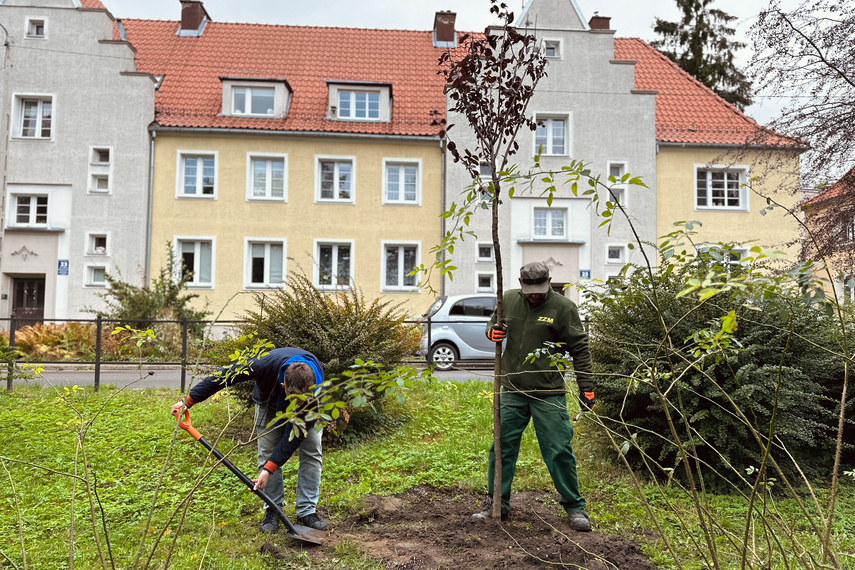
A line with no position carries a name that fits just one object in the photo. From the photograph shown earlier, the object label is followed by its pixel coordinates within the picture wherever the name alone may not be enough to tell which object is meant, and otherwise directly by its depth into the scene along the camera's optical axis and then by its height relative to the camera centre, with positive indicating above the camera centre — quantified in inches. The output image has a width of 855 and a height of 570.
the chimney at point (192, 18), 1060.5 +461.7
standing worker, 200.8 -18.7
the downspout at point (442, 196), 880.9 +158.8
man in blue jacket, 196.2 -36.3
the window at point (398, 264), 894.4 +67.6
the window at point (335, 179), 903.1 +180.4
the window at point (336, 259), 891.4 +72.5
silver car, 544.7 -20.8
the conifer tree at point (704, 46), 1249.4 +512.1
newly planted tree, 193.9 +64.8
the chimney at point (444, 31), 1080.2 +454.5
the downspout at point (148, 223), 860.0 +112.1
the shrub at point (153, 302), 639.8 +9.4
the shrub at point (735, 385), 228.4 -22.8
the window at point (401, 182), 909.2 +178.8
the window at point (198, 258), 876.0 +69.4
